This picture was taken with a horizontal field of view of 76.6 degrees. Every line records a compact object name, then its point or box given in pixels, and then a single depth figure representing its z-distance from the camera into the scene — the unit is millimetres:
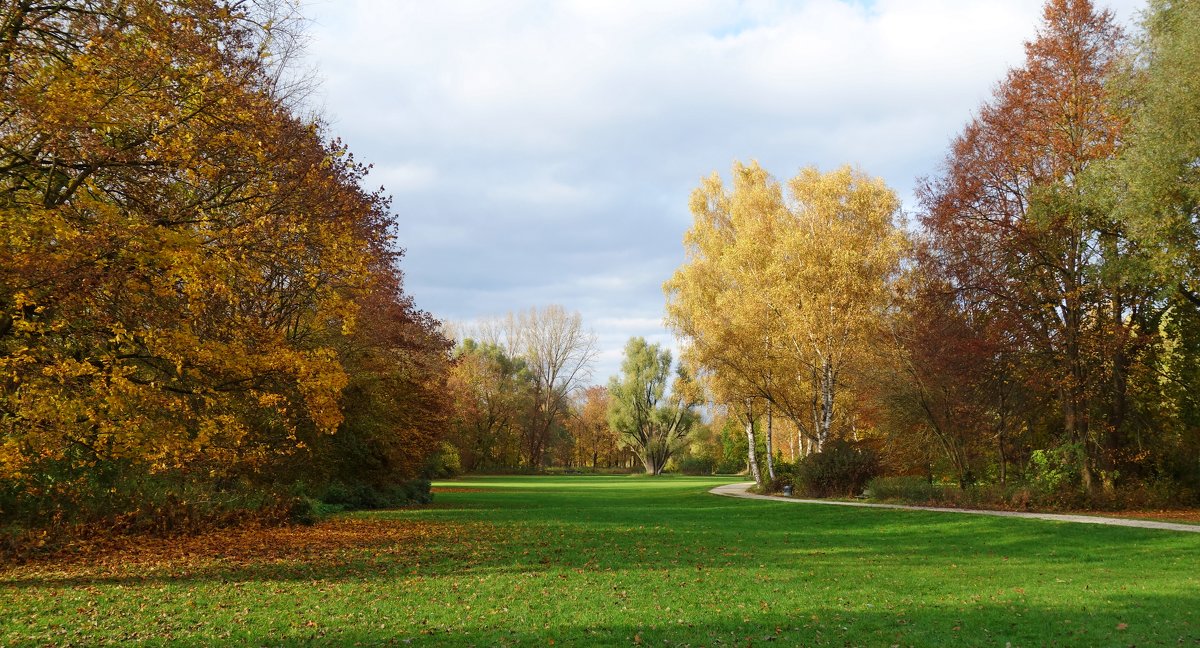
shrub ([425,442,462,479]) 46903
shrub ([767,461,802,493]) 29144
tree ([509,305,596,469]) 70062
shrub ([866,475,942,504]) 22703
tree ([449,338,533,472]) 60938
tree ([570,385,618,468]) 85875
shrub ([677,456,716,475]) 70375
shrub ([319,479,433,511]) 23219
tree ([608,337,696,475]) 67625
